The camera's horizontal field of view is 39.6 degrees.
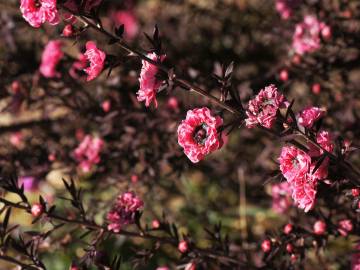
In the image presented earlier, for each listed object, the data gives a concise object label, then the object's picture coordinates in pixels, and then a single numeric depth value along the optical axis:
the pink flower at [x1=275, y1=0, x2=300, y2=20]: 3.02
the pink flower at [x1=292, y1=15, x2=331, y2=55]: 2.78
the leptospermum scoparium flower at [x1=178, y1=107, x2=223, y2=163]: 1.56
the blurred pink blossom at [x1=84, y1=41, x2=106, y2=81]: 1.55
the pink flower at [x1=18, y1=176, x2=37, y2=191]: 3.21
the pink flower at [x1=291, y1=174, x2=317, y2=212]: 1.63
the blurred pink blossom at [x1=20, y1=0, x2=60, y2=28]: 1.46
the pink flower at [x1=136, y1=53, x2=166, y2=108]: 1.55
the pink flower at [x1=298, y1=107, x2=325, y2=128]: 1.60
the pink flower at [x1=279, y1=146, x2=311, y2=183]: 1.58
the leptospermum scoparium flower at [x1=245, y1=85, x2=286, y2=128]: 1.49
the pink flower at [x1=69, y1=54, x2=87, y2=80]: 2.42
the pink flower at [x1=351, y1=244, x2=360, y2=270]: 1.97
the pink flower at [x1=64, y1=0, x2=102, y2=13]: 1.45
